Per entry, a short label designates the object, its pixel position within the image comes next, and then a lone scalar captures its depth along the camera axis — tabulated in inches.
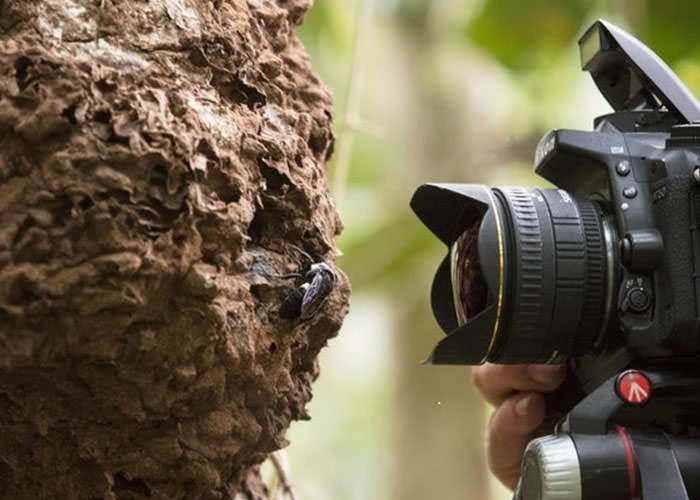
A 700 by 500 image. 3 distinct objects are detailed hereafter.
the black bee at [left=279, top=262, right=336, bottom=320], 36.4
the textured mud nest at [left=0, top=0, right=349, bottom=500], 34.7
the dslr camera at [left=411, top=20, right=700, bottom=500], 36.7
